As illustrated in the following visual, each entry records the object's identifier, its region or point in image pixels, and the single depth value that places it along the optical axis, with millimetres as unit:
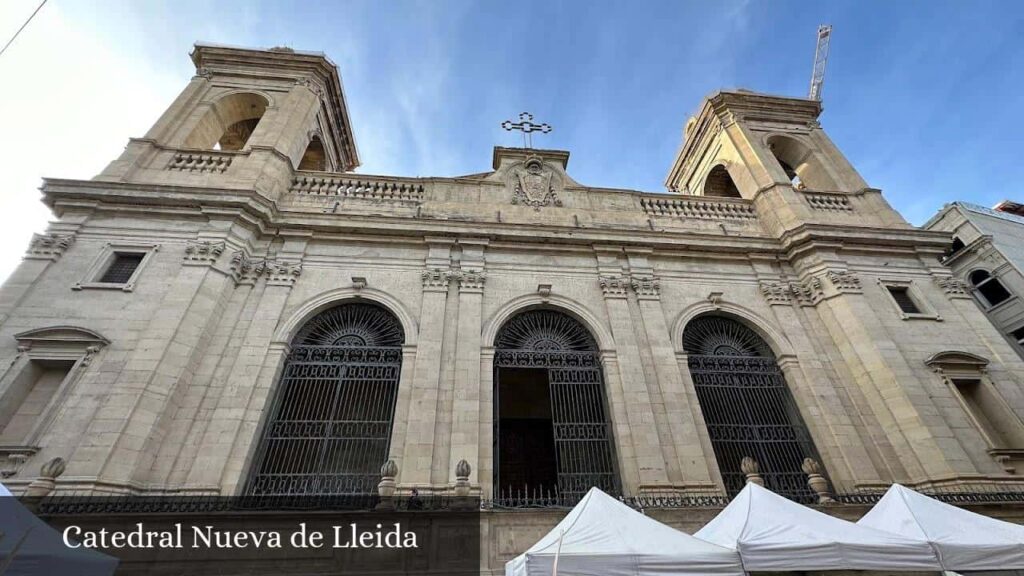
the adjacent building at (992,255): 15352
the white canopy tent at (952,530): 5055
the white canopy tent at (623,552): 4523
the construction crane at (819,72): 33688
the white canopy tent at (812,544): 4820
